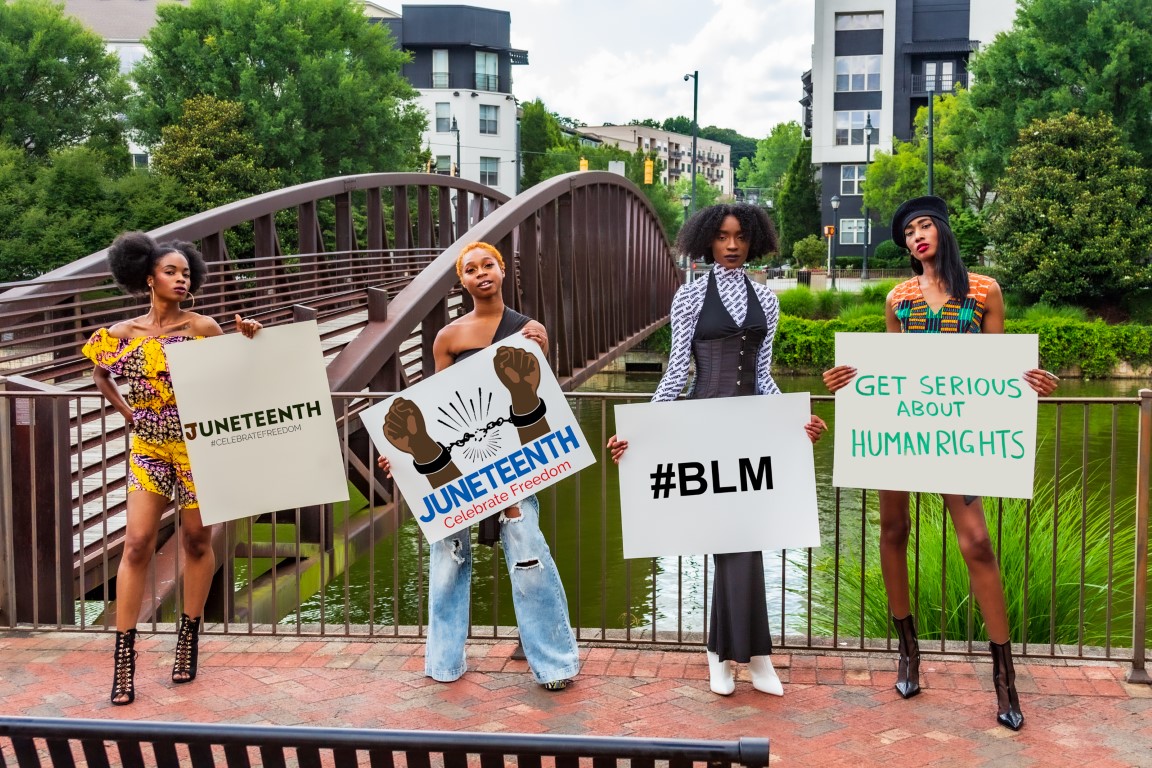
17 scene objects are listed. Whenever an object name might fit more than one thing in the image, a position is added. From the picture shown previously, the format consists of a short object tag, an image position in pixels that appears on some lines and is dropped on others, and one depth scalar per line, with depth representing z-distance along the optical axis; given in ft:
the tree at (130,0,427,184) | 147.84
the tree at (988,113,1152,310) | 128.06
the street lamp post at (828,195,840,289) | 177.11
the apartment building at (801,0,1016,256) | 214.28
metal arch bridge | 21.75
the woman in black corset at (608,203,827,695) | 17.57
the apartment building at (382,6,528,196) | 243.19
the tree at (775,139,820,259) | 241.35
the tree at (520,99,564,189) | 265.54
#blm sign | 17.97
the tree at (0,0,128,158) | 140.46
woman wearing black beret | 16.94
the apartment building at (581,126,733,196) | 453.62
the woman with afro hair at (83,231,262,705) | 17.79
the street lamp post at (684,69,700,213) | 178.69
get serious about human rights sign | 17.38
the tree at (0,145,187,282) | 122.21
